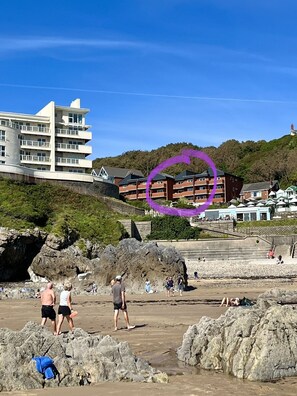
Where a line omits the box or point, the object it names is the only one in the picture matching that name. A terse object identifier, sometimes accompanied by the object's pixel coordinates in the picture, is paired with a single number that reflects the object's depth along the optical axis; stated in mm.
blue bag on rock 8547
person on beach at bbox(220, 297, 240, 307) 21383
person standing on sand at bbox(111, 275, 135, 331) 15352
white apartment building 71562
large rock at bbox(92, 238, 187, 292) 32344
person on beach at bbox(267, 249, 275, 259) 51616
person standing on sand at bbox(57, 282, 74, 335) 13586
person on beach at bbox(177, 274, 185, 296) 30970
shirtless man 13523
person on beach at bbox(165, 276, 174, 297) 29238
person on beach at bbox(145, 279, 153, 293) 31205
